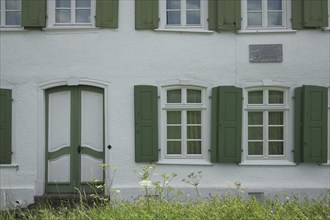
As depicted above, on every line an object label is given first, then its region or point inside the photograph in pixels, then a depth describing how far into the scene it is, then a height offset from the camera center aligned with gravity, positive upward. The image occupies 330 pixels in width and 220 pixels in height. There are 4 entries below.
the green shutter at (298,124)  7.99 -0.27
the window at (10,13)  8.28 +2.23
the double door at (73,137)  8.31 -0.57
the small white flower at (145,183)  4.20 -0.81
